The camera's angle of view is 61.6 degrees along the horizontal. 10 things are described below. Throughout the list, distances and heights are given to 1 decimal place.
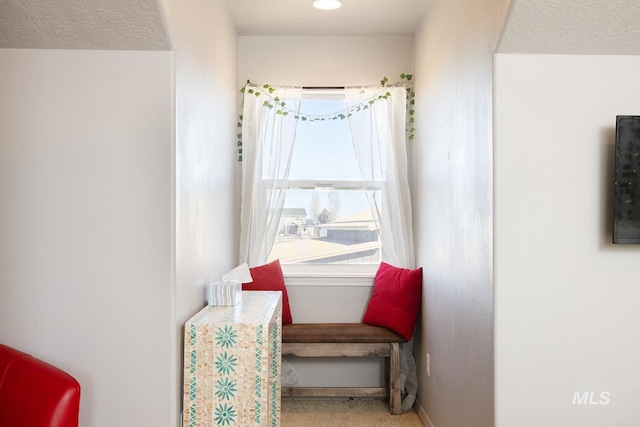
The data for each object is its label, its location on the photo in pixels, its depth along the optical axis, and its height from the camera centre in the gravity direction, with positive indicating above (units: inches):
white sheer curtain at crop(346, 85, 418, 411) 148.8 +12.7
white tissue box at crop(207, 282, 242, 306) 102.3 -16.7
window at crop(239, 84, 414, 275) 149.3 +7.9
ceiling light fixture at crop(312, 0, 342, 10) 126.2 +48.1
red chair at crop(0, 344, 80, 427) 66.2 -24.0
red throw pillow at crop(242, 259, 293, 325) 142.3 -20.2
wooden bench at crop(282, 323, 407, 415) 137.3 -35.6
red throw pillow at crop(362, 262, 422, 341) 138.9 -24.9
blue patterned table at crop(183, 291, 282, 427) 84.6 -26.4
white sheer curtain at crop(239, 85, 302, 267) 149.0 +11.3
